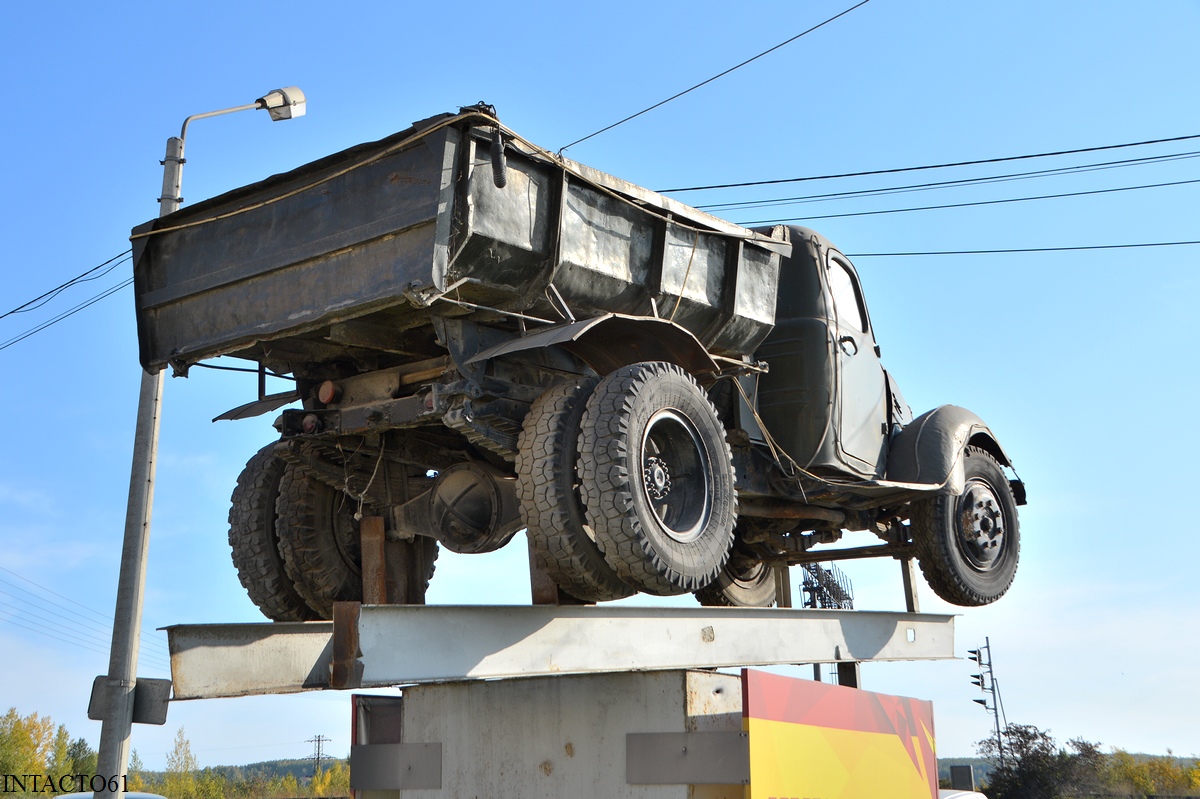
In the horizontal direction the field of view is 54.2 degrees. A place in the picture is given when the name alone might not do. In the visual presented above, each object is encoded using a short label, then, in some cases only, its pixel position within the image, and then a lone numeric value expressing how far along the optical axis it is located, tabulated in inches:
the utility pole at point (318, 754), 1535.7
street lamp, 270.5
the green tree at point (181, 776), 1344.7
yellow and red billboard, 215.9
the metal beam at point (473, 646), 189.5
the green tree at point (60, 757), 1293.1
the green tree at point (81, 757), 1277.9
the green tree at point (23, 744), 1148.5
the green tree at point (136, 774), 1141.1
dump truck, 217.9
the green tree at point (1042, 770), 1232.2
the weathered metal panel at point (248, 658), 183.0
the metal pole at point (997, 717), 1305.1
